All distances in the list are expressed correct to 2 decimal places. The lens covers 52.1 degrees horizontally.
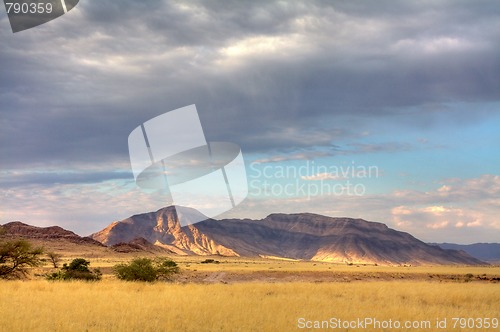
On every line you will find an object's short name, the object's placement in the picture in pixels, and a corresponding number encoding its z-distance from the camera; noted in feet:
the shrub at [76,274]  120.98
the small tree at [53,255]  223.81
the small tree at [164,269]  122.55
